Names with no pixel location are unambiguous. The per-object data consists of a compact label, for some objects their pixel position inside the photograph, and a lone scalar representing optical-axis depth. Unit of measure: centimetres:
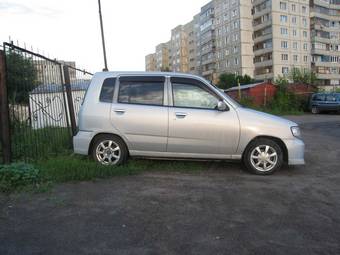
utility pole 1923
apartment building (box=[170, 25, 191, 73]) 11631
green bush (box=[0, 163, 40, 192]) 492
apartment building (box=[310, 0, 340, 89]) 7356
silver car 596
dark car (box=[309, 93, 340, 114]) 2528
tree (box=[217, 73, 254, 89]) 6344
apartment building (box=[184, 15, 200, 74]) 10352
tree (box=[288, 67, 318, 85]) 3963
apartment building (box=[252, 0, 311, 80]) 6856
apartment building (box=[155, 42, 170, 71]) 13225
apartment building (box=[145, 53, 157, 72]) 14738
